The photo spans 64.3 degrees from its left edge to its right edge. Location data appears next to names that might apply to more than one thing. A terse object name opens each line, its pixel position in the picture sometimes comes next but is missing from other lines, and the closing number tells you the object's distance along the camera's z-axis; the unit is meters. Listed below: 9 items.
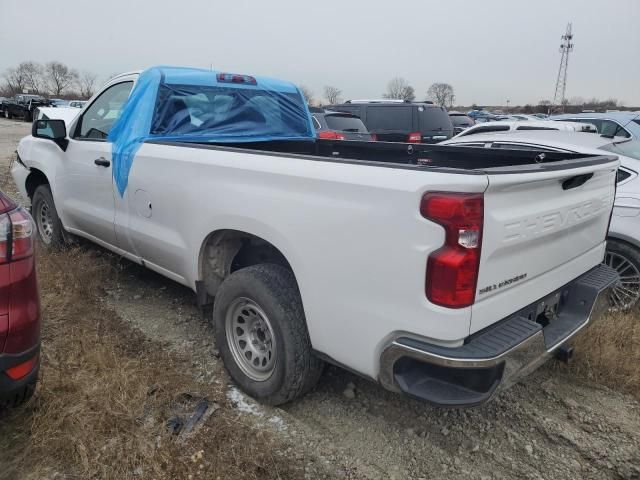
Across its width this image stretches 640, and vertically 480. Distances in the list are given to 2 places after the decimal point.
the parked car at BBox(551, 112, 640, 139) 11.08
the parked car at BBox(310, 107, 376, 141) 10.64
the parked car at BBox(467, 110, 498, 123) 33.72
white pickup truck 2.11
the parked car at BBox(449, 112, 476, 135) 21.12
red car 2.22
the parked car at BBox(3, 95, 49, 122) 36.03
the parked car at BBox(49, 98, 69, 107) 32.30
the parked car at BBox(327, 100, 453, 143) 12.52
